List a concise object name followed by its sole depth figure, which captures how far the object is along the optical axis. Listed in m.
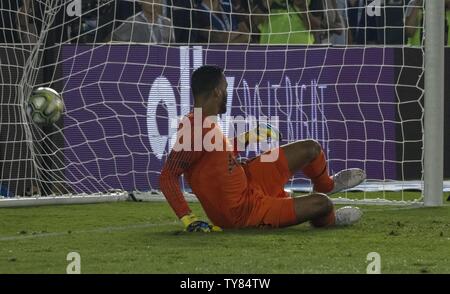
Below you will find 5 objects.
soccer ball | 11.02
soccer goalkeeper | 8.25
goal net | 12.11
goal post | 10.62
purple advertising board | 12.71
